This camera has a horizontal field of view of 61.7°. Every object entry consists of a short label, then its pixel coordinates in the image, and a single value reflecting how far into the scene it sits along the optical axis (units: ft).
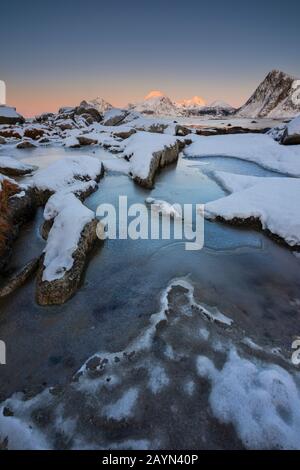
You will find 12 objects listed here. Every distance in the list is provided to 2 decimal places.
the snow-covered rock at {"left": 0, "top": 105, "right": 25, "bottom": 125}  149.69
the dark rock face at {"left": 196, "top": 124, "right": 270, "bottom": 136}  99.11
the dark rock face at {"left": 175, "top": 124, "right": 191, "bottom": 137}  92.58
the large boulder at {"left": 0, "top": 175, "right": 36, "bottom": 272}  18.69
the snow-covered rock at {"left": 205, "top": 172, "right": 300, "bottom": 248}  20.95
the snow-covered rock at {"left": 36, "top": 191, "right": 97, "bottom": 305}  14.05
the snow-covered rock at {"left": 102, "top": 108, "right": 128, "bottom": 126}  140.36
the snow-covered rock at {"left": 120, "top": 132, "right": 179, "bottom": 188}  37.60
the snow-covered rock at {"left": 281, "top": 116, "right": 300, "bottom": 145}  58.70
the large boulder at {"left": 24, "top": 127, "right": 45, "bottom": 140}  95.91
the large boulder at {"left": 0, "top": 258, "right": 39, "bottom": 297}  14.75
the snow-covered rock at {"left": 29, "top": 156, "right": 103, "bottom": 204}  28.18
